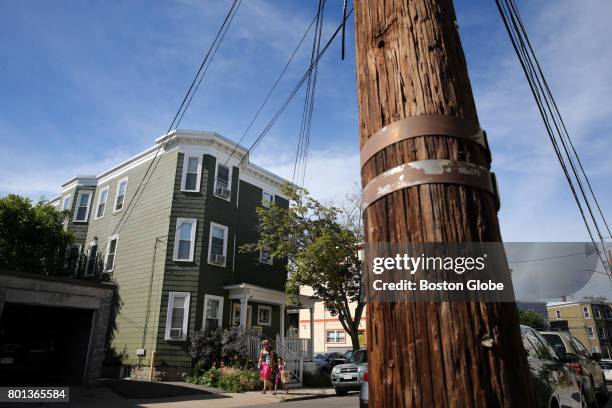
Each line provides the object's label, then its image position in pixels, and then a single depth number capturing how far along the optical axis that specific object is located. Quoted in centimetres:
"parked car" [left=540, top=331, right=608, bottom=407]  898
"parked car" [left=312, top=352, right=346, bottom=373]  2398
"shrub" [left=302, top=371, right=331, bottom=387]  1878
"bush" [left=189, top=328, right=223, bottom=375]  1741
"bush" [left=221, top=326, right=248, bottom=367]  1727
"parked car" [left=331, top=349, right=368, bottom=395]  1516
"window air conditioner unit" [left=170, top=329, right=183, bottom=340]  1823
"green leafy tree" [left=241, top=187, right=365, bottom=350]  1959
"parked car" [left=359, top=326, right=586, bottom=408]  531
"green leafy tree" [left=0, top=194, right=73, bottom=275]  2198
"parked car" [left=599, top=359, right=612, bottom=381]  2548
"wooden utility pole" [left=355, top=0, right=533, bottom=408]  125
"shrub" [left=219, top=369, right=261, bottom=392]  1528
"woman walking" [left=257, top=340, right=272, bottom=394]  1462
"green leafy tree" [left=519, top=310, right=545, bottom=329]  4928
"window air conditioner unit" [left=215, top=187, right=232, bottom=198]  2128
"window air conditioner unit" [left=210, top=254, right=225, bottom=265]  2020
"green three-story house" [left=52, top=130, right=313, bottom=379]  1877
